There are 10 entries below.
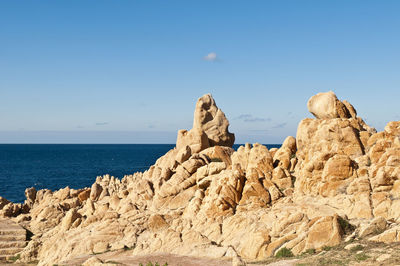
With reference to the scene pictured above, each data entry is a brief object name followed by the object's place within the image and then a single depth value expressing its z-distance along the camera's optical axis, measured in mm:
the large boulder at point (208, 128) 61219
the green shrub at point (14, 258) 48906
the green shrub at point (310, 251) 31927
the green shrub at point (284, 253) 32781
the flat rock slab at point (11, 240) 50469
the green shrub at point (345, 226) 33406
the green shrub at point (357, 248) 29328
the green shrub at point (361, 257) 27172
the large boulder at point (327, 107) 50375
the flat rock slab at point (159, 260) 34562
